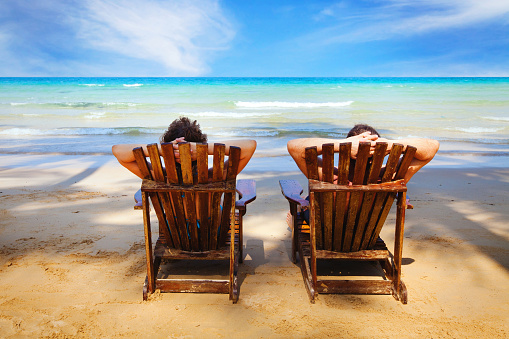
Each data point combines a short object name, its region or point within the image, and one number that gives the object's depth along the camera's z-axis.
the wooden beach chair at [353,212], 2.52
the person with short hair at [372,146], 2.57
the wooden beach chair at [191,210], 2.51
